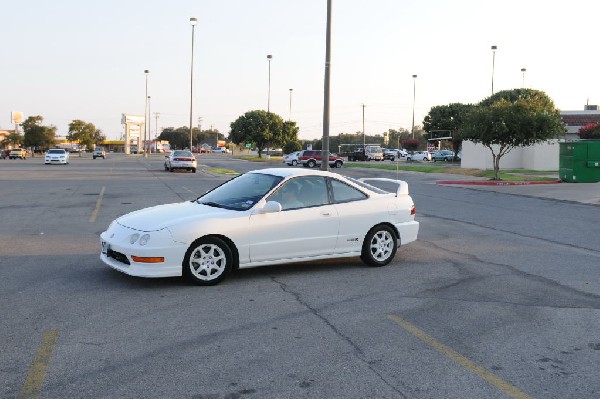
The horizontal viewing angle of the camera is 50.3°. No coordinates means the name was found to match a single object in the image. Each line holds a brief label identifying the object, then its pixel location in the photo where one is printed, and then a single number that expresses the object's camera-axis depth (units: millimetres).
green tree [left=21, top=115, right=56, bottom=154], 112000
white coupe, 7520
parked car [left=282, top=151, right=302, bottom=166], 60375
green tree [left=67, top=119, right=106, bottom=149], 134625
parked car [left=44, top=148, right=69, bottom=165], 54094
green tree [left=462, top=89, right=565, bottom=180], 31984
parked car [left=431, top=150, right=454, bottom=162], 75750
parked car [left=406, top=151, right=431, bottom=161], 78250
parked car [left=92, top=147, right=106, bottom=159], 81250
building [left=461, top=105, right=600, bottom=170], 47031
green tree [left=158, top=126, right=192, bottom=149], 185625
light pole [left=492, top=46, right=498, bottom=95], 61012
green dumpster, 32531
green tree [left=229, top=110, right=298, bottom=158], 80500
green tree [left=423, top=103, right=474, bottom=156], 78562
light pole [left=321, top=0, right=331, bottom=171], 18969
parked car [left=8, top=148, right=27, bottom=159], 76881
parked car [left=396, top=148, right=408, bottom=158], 90688
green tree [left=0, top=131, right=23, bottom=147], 122962
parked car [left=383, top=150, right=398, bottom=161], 79562
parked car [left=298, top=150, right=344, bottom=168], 57812
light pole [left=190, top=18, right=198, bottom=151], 51031
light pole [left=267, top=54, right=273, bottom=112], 77831
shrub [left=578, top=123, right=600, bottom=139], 54031
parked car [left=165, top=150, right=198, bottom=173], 41600
